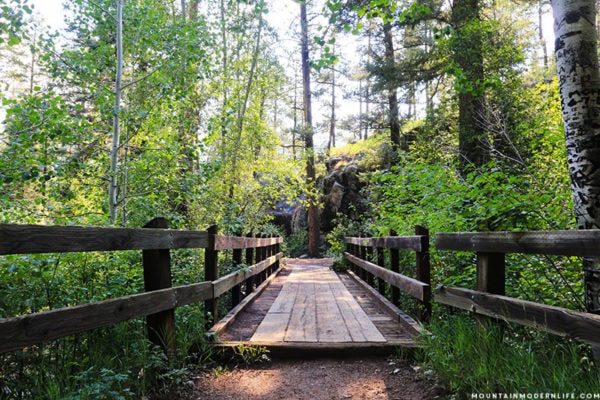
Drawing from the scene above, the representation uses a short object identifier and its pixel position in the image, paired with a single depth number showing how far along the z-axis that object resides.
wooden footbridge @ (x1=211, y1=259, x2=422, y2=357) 3.82
